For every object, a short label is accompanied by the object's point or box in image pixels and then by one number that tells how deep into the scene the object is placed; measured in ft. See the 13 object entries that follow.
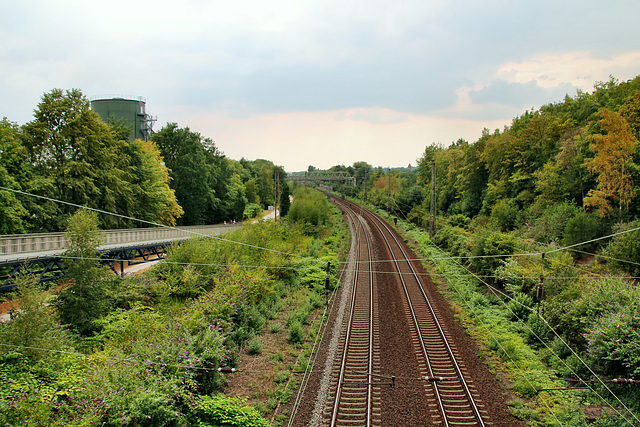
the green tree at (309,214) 150.93
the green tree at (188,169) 156.25
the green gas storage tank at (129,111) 200.75
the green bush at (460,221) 134.39
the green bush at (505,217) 110.42
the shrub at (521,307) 62.70
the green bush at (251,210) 226.21
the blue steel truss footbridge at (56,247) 65.77
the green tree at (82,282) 55.31
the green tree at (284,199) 208.85
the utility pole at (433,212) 117.60
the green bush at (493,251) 81.92
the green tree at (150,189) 120.37
